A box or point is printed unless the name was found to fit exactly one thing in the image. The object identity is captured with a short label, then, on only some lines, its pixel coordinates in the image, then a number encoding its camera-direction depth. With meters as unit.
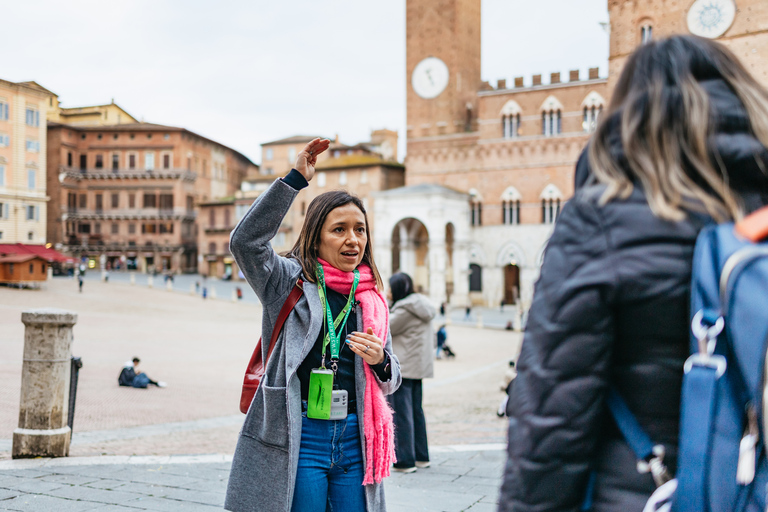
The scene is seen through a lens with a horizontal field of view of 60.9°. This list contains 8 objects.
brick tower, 43.25
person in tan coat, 5.65
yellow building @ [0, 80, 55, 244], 46.19
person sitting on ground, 12.59
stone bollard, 5.34
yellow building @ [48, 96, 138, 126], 62.44
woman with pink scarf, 2.45
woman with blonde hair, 1.25
